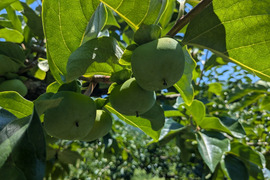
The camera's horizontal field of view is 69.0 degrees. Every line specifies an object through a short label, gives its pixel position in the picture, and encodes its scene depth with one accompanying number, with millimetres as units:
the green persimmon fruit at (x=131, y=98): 212
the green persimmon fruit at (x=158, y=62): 182
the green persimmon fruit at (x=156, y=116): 253
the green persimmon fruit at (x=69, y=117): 194
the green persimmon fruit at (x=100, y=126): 235
